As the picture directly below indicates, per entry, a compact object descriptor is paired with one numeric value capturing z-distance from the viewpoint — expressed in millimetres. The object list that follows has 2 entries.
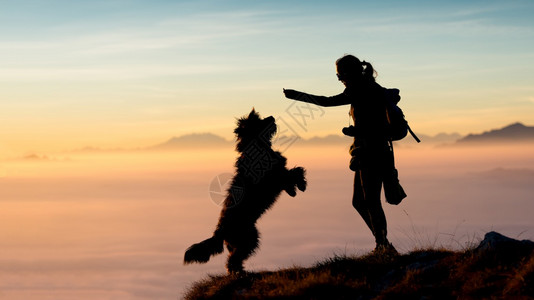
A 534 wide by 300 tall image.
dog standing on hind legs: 10812
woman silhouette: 9625
